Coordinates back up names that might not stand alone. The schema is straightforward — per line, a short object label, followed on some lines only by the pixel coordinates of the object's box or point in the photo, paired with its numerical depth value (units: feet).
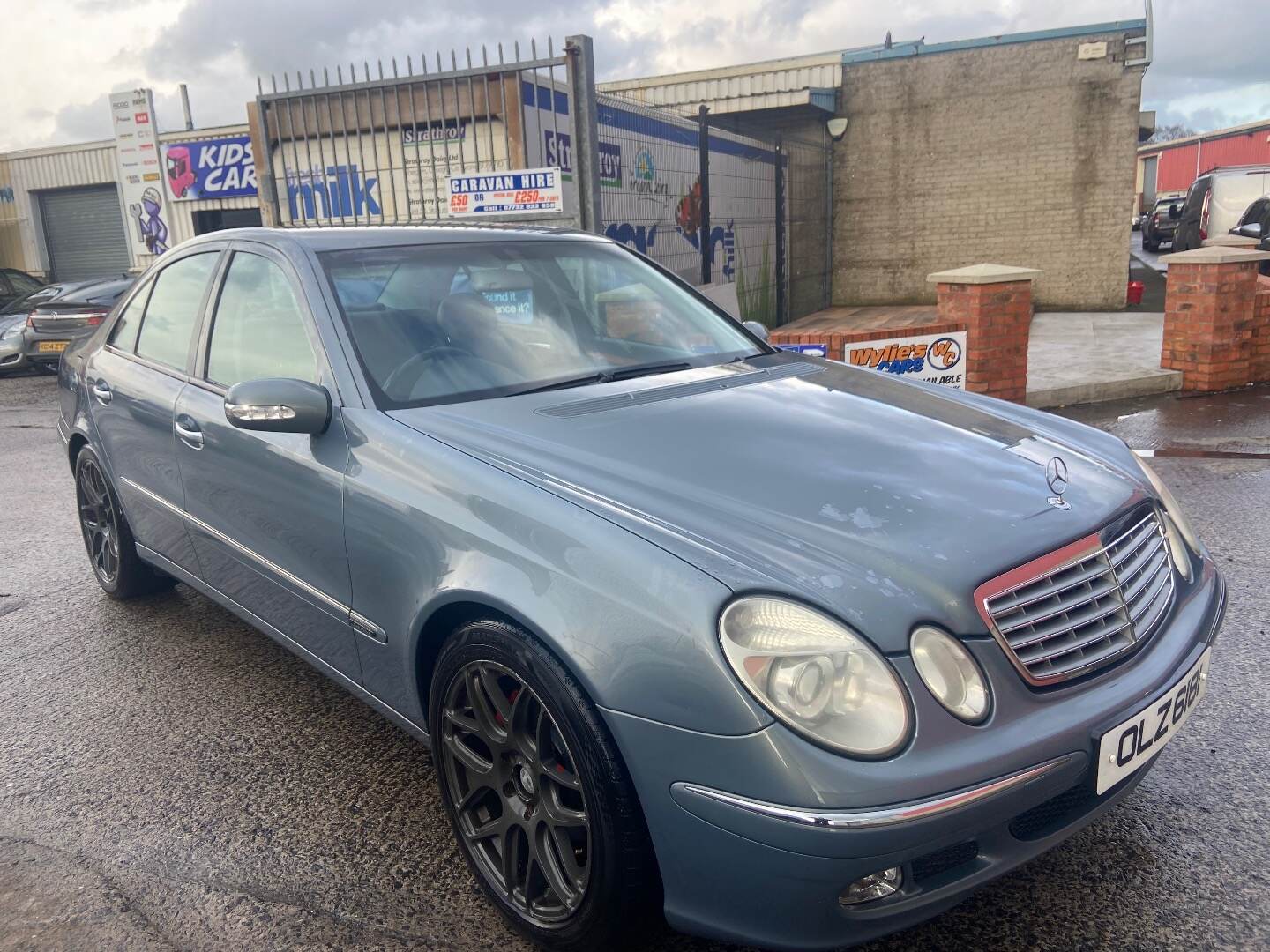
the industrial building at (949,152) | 48.60
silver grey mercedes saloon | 5.91
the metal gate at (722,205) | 29.68
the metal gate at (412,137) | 24.03
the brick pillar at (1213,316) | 26.58
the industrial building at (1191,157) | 134.41
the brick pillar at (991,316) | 24.64
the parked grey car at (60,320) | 43.52
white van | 62.13
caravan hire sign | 23.20
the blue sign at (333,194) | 27.78
